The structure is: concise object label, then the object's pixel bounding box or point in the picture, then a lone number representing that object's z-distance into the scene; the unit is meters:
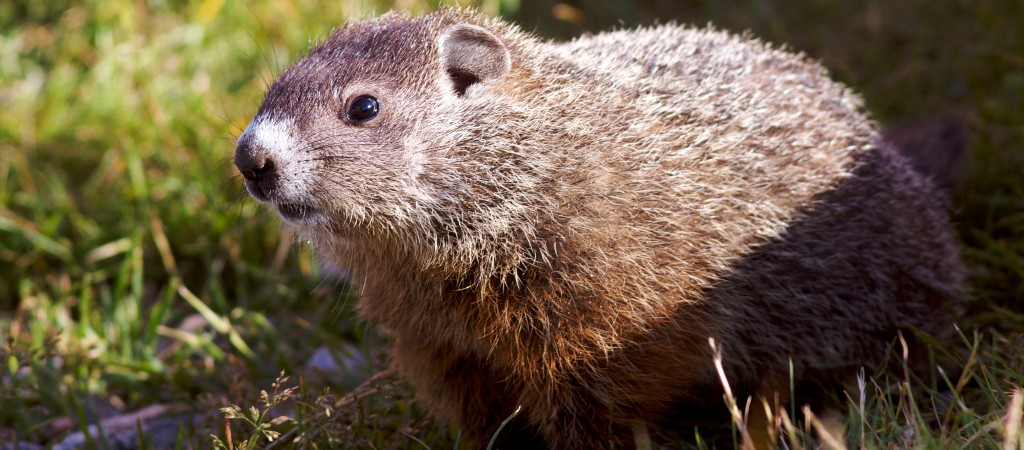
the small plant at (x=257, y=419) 6.05
